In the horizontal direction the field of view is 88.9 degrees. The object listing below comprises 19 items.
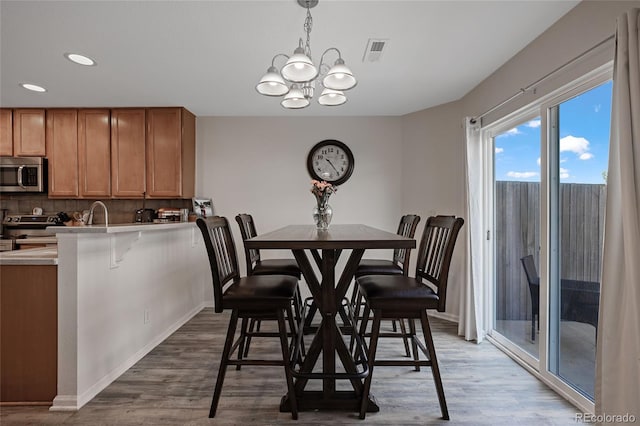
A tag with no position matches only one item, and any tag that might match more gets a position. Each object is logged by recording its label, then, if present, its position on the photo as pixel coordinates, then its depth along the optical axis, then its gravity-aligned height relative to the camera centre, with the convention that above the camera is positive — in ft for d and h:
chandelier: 6.06 +2.68
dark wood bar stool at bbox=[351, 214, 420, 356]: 8.20 -1.48
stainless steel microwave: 12.50 +1.50
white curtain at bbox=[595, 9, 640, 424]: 4.63 -0.59
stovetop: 12.84 -0.33
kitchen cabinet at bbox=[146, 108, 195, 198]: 12.47 +2.33
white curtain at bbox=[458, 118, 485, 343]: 9.71 -0.62
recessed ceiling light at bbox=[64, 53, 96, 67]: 8.30 +4.02
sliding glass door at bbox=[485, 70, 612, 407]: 6.40 -0.38
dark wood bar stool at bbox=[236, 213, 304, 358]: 8.49 -1.46
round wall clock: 13.39 +2.11
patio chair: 8.02 -1.82
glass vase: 8.30 -0.05
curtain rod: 5.75 +2.94
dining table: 5.98 -2.52
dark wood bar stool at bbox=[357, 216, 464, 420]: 5.74 -1.53
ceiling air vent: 7.56 +3.98
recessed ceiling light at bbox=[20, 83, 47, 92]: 10.32 +4.05
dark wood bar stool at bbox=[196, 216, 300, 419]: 5.75 -1.50
